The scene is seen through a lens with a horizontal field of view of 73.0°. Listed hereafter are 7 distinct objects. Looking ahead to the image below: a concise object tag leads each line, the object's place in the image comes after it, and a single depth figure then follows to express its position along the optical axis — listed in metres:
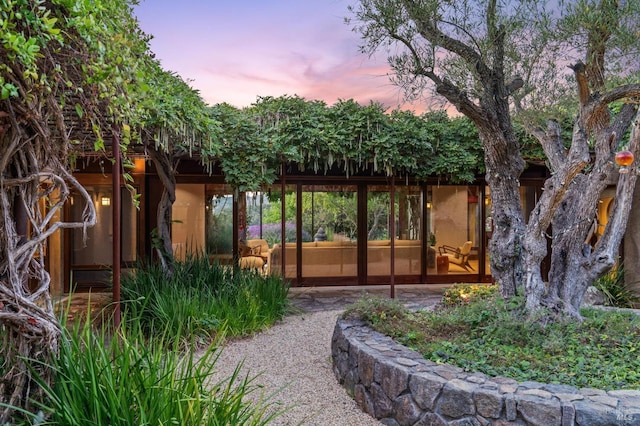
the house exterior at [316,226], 8.52
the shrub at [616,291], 6.86
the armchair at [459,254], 9.68
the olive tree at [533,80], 4.06
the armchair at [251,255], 9.02
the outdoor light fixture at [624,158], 3.75
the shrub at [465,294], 5.65
